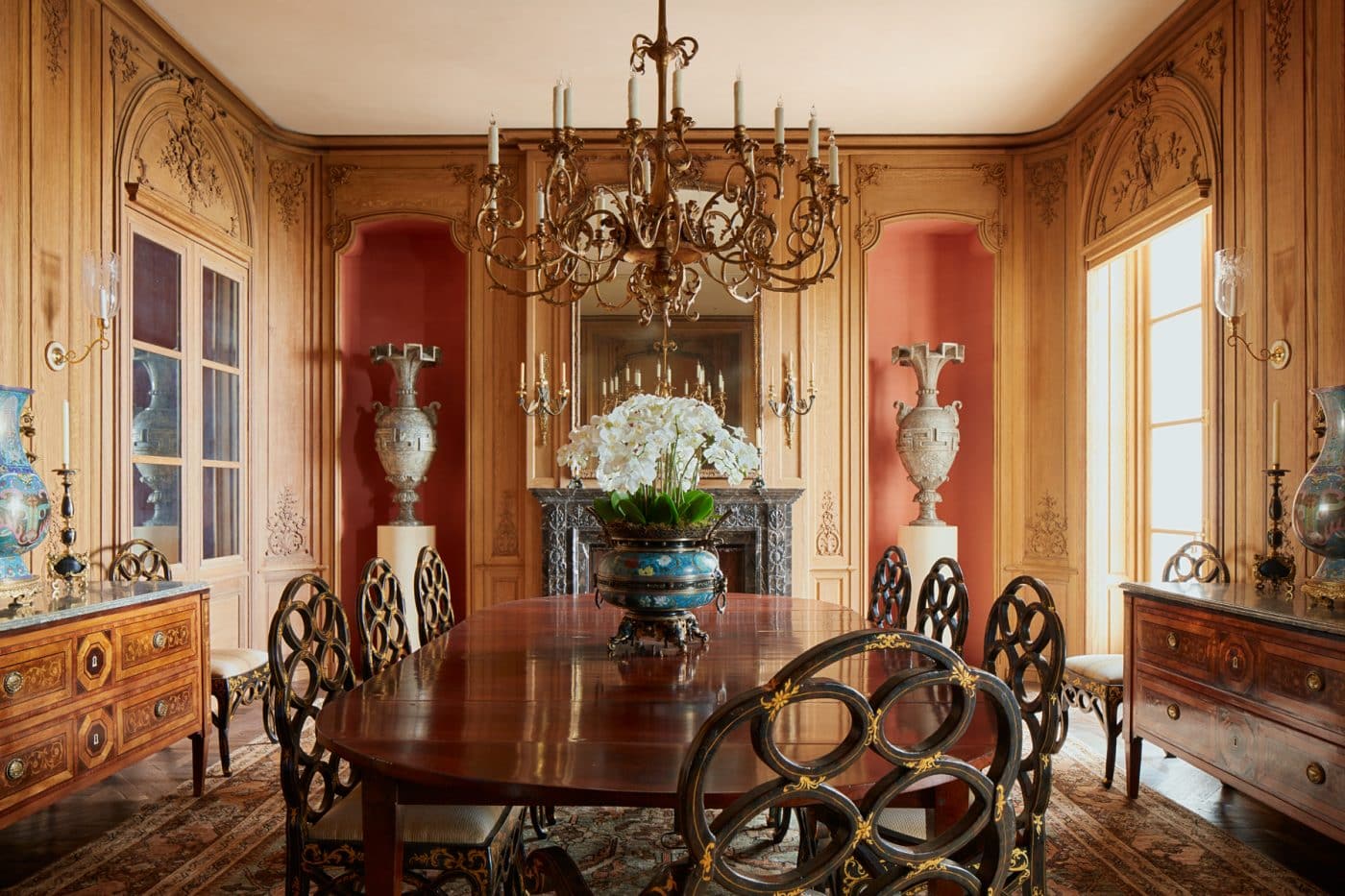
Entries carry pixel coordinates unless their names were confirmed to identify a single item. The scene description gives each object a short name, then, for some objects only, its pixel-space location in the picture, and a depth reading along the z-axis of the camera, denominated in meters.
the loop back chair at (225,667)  3.47
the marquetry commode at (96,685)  2.40
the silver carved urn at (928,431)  5.17
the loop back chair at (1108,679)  3.34
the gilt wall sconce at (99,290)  3.31
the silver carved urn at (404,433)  5.22
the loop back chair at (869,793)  1.05
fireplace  5.24
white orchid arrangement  2.24
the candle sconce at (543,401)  5.23
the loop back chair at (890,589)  3.01
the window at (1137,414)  4.54
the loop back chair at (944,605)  2.39
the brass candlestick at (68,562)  3.08
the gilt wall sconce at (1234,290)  3.26
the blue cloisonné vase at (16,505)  2.66
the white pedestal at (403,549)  5.22
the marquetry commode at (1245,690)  2.29
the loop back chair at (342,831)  1.77
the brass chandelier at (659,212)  2.53
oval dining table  1.36
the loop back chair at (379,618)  2.39
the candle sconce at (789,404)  5.33
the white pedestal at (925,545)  5.17
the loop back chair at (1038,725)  1.52
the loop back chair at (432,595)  3.00
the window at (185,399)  4.12
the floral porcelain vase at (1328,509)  2.56
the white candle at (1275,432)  3.03
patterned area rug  2.51
